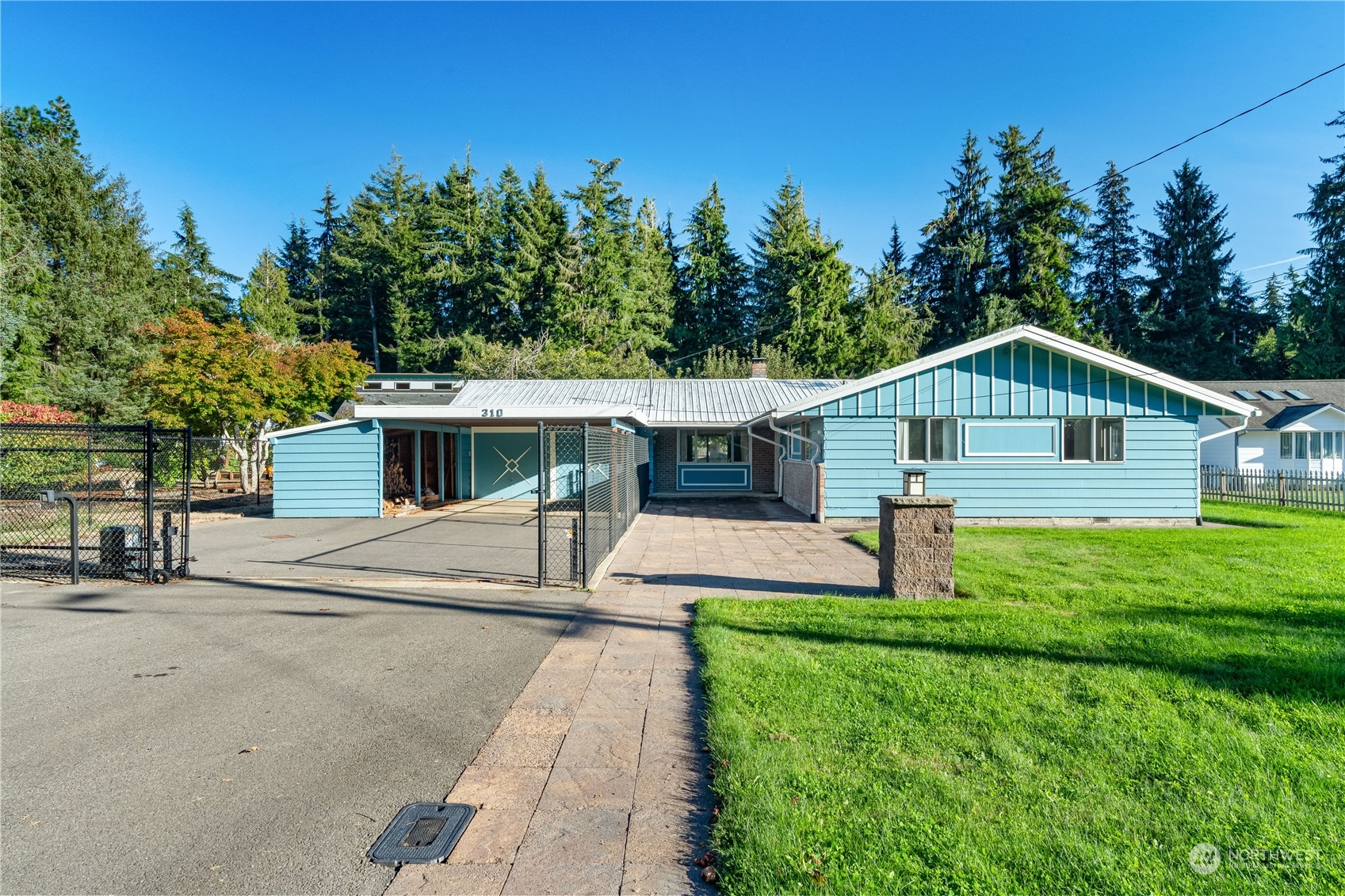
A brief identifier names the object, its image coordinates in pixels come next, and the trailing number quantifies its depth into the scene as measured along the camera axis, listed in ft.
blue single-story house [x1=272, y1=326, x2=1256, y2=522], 44.04
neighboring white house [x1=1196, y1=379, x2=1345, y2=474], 80.28
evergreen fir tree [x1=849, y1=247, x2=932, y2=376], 108.06
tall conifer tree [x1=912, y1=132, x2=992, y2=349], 122.72
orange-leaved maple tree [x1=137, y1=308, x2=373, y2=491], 58.08
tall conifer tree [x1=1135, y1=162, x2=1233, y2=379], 128.16
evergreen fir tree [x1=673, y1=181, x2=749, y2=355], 127.95
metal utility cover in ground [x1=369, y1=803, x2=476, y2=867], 8.49
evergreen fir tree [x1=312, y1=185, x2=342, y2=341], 135.85
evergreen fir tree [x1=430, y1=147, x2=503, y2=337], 120.98
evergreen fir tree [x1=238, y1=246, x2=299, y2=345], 119.44
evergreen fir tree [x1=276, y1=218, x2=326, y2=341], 146.51
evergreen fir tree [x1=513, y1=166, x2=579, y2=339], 113.39
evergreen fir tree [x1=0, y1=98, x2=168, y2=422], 83.82
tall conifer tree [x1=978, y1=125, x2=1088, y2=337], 111.14
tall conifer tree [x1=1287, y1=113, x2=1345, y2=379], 109.29
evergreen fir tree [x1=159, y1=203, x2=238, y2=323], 120.16
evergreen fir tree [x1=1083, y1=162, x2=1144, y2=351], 141.28
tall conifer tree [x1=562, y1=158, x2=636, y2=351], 112.06
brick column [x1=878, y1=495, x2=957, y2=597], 21.72
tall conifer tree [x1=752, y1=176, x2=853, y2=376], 108.58
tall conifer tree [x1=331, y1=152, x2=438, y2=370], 125.29
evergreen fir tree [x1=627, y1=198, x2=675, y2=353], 118.83
